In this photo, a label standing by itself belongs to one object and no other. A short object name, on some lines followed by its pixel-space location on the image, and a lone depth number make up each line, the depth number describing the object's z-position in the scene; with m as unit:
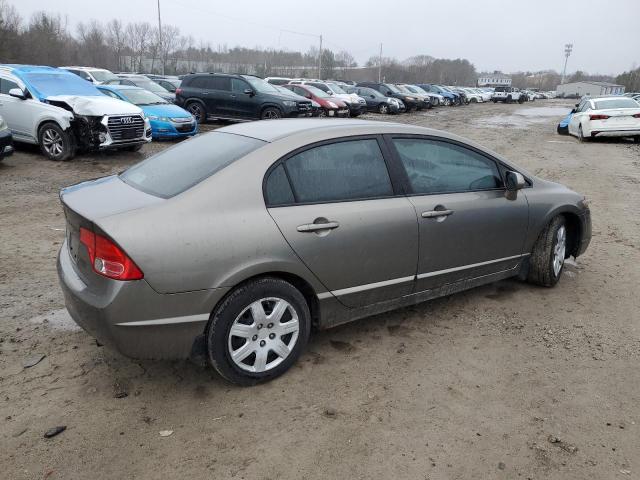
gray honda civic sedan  2.78
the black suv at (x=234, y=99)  16.44
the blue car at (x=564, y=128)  19.81
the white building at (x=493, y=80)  144.94
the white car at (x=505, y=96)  52.84
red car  20.67
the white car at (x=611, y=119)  16.34
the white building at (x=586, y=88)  114.81
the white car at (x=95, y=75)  18.64
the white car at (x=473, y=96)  48.66
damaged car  10.00
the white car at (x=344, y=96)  23.28
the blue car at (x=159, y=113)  12.88
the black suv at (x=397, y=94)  29.39
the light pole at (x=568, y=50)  115.38
